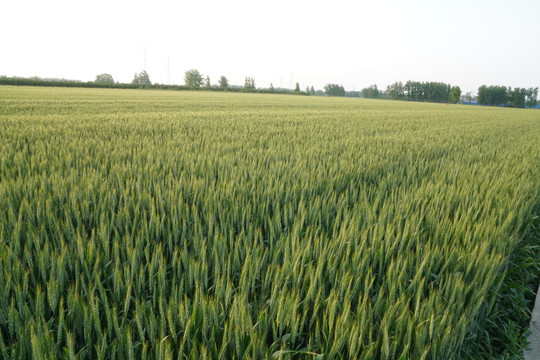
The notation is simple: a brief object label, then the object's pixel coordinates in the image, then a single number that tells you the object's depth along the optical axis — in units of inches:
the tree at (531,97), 3897.6
